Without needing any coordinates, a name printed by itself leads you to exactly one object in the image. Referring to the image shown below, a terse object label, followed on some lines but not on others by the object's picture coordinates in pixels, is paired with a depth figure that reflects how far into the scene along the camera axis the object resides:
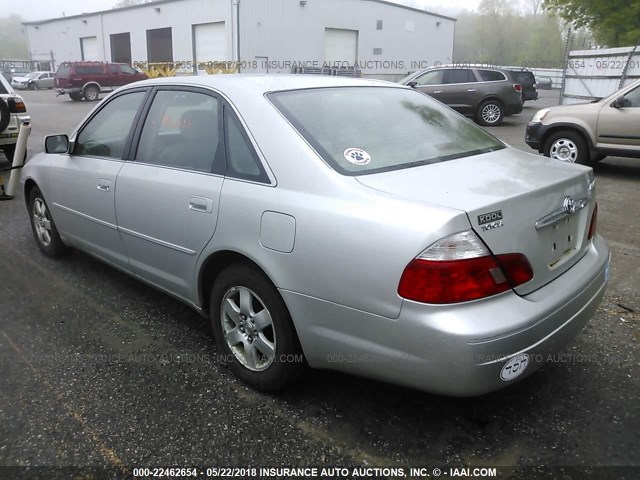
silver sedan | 2.08
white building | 32.47
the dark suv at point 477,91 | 15.02
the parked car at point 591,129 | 7.66
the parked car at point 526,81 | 19.38
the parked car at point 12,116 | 8.45
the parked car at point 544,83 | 33.72
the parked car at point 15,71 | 42.78
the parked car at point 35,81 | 37.97
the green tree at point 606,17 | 18.59
